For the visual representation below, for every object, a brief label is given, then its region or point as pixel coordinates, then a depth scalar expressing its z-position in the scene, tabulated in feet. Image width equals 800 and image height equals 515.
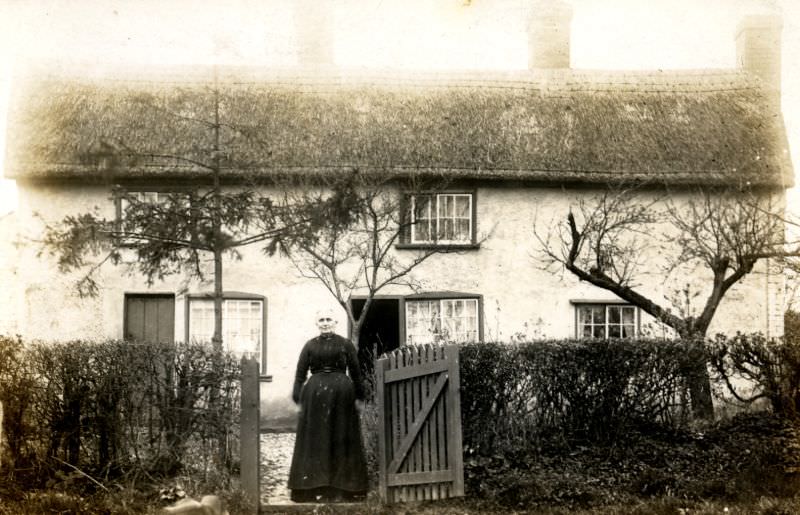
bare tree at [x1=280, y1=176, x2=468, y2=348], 37.16
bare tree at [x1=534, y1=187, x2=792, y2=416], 40.19
